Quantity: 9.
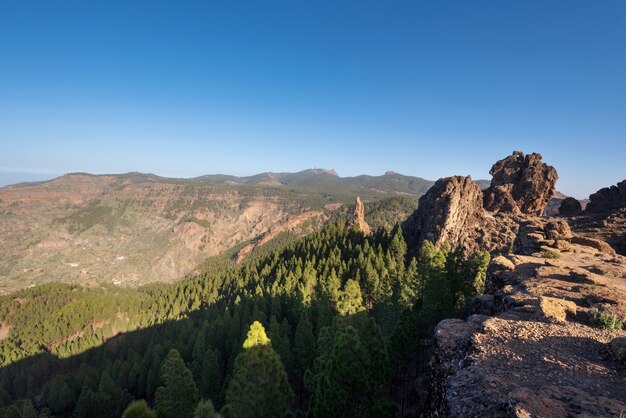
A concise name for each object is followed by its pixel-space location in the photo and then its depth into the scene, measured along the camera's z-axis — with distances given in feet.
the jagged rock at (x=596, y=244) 146.00
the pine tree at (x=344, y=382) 81.41
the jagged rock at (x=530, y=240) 140.87
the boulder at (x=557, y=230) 147.13
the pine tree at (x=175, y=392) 91.71
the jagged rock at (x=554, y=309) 64.90
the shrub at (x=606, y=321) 62.53
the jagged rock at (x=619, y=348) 47.78
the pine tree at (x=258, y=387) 85.76
